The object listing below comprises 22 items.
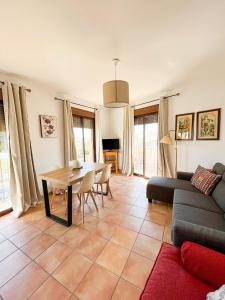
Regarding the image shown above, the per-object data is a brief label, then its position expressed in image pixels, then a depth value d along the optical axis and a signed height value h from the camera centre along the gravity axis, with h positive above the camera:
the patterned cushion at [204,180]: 2.14 -0.71
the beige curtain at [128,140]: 4.33 -0.04
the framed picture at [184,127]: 3.12 +0.25
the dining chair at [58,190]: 2.47 -1.03
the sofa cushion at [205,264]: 0.85 -0.84
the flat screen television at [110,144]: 4.95 -0.18
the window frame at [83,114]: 3.88 +0.77
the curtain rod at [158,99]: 3.31 +1.04
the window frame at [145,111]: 3.77 +0.78
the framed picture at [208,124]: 2.74 +0.26
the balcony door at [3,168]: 2.49 -0.51
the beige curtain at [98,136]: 4.56 +0.09
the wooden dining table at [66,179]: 2.03 -0.59
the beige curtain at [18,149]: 2.37 -0.15
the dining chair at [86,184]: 2.17 -0.74
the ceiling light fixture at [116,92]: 1.97 +0.68
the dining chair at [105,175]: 2.71 -0.72
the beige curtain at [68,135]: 3.41 +0.12
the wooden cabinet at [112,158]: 4.88 -0.71
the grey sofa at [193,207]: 1.10 -0.88
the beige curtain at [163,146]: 3.47 -0.21
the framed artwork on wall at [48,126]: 3.03 +0.33
